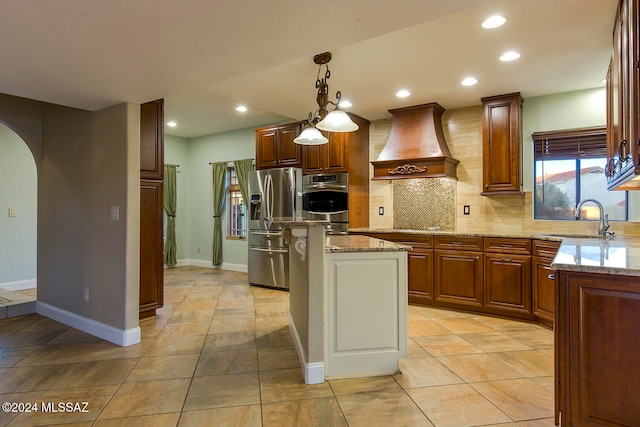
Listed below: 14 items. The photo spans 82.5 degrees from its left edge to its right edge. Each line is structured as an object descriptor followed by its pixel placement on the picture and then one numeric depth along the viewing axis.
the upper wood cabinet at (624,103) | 1.82
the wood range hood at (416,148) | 4.35
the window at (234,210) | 6.85
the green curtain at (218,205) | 6.89
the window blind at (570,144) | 3.90
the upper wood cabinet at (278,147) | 5.30
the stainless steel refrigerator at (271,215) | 5.15
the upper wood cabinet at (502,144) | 4.09
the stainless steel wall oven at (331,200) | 4.88
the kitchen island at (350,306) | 2.41
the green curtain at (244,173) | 6.48
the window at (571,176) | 3.88
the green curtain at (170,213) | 6.98
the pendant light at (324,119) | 2.94
